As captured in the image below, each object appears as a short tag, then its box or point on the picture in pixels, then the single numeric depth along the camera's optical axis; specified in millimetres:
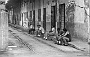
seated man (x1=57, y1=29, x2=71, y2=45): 15284
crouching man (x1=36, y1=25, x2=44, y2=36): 21938
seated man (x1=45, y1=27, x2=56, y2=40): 19531
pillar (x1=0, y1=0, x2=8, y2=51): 12578
